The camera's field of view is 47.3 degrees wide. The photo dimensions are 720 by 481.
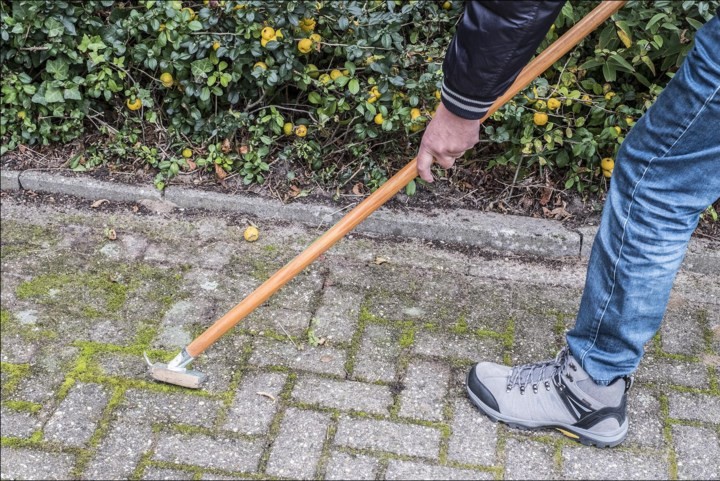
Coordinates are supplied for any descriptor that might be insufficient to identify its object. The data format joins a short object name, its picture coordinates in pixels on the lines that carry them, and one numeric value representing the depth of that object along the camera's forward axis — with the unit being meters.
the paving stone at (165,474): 2.45
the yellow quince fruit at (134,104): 3.80
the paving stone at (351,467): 2.48
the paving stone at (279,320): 3.07
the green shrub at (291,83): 3.55
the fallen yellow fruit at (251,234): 3.60
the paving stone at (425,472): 2.48
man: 2.06
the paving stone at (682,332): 3.10
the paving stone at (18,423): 2.57
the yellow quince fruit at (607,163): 3.65
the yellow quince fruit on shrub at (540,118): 3.53
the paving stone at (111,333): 2.97
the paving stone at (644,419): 2.68
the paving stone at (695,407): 2.77
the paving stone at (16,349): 2.86
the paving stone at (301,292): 3.21
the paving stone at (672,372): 2.93
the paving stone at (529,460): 2.52
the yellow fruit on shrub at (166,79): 3.73
